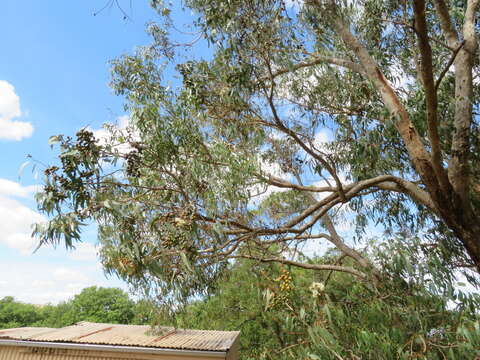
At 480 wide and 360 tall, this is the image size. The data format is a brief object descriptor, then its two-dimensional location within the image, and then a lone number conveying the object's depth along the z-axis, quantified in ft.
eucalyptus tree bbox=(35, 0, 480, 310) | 11.18
